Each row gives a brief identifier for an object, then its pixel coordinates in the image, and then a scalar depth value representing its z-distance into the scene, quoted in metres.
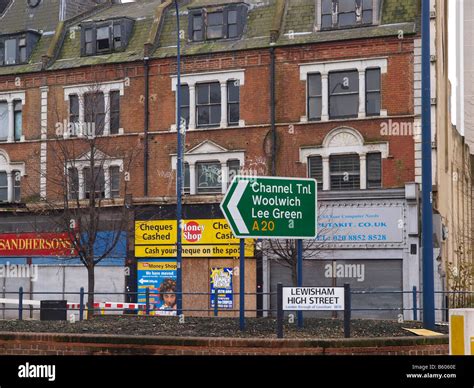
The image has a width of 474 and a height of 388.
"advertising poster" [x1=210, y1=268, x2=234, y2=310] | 33.19
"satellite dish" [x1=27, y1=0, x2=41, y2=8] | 42.35
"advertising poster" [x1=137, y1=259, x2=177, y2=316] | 34.12
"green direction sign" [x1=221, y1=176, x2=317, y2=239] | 17.86
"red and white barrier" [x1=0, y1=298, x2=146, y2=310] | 30.46
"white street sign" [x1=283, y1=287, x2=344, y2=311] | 16.50
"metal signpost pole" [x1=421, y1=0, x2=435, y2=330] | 17.61
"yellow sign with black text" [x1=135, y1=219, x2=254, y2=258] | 33.56
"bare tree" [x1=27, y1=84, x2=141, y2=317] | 33.31
